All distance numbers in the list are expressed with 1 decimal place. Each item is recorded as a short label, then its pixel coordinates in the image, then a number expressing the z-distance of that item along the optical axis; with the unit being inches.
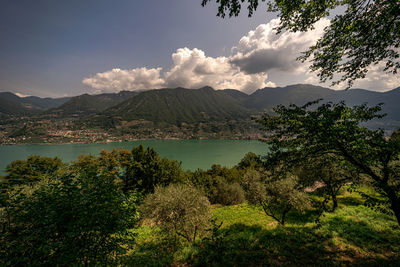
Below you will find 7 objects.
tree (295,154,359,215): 247.8
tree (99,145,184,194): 1163.3
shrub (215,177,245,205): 1259.1
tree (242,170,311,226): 538.0
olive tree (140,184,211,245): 463.8
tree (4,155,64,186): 1217.3
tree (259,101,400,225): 209.9
